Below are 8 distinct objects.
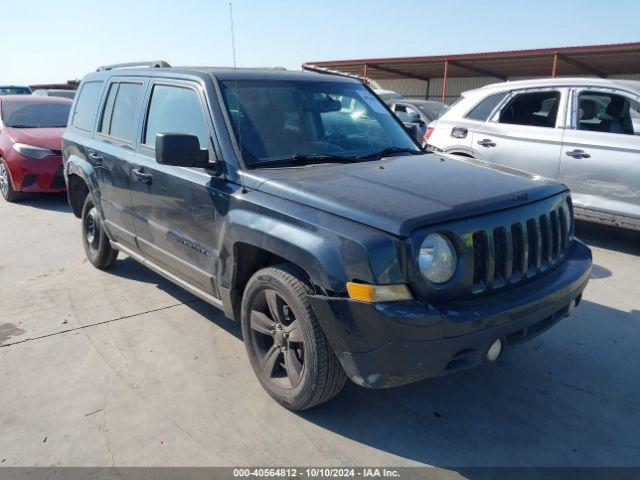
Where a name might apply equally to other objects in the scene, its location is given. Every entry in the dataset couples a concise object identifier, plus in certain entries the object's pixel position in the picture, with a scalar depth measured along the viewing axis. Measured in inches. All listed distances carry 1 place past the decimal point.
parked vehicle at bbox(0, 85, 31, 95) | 786.8
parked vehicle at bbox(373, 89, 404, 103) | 544.4
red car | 328.9
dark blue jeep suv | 96.8
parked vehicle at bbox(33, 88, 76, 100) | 711.7
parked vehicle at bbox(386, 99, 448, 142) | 473.1
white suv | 227.8
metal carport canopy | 761.0
